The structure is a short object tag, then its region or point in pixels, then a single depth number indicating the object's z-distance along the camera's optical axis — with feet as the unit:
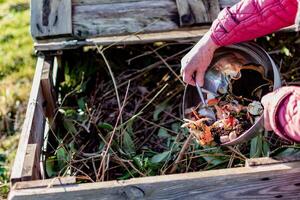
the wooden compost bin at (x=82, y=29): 7.80
